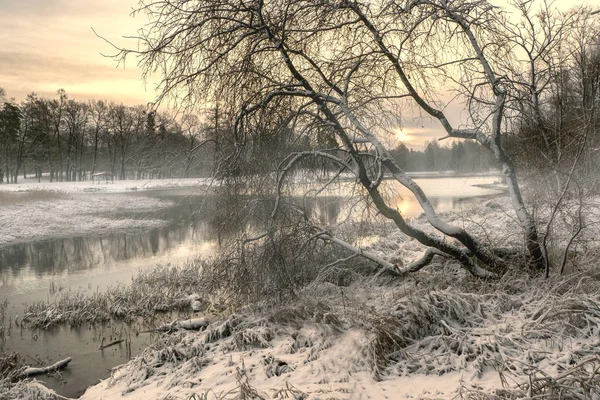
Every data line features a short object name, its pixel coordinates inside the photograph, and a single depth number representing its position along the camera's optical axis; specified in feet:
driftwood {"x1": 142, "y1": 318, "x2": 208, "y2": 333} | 27.09
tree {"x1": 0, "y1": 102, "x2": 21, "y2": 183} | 161.27
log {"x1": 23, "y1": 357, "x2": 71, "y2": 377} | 22.99
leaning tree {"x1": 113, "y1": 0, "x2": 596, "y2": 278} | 23.56
